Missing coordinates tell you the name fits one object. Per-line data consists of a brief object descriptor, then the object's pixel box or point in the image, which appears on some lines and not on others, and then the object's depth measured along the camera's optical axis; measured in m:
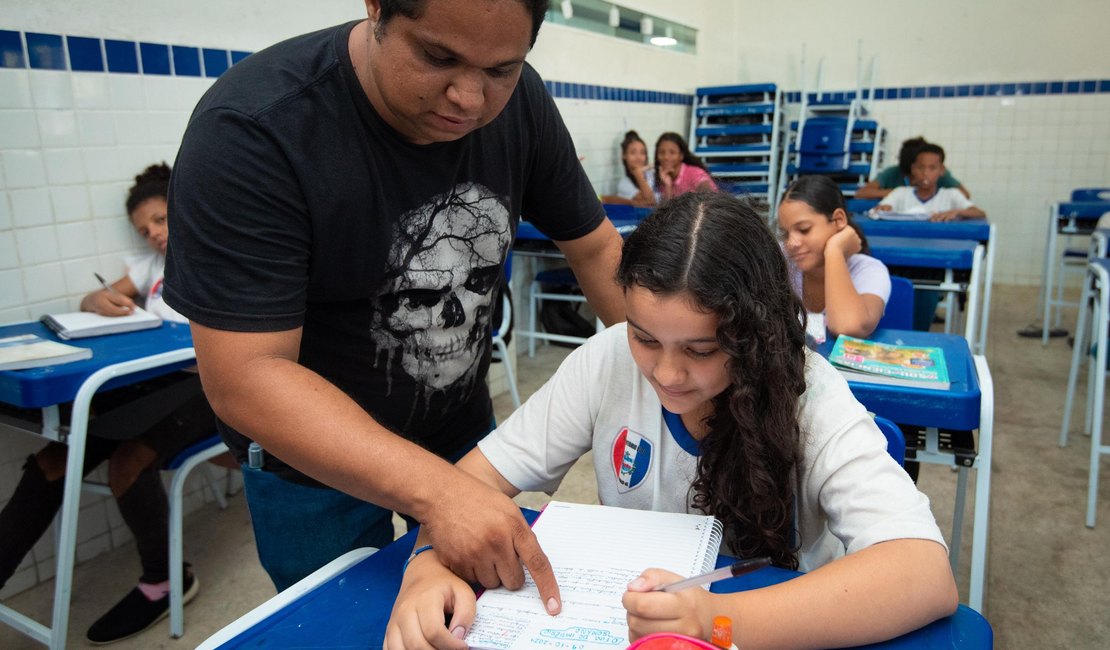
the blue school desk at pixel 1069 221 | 3.92
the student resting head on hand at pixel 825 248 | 1.95
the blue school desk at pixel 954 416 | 1.34
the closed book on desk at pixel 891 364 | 1.42
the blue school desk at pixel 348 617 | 0.72
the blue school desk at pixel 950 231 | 3.23
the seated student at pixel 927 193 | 4.52
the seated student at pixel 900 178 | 4.82
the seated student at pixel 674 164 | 4.85
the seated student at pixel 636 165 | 4.89
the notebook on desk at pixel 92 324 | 1.89
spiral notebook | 0.70
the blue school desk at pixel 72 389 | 1.56
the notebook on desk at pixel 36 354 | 1.60
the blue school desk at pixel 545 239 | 3.55
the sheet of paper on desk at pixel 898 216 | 3.80
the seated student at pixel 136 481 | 1.87
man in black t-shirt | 0.75
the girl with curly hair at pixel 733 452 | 0.70
